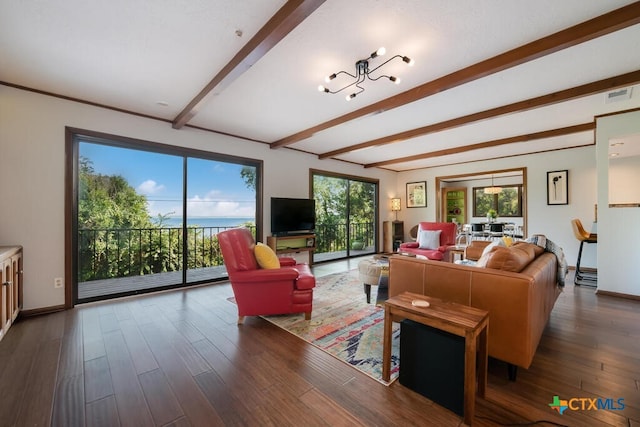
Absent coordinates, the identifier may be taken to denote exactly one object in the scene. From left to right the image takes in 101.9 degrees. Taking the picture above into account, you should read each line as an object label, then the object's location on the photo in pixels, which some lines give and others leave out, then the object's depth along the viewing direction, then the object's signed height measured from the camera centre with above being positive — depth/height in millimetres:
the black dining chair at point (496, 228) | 6348 -391
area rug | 2035 -1142
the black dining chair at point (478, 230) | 6661 -460
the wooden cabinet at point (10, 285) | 2254 -668
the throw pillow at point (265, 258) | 2803 -482
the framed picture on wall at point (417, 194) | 7551 +551
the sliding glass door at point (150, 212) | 3633 +38
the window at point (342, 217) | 6427 -100
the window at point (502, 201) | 8695 +381
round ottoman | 3152 -774
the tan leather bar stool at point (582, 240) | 4189 -457
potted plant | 7088 -814
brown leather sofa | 1641 -582
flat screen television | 4996 -47
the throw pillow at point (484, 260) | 1971 -384
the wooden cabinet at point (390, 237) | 7496 -694
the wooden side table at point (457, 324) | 1395 -647
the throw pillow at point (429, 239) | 5137 -540
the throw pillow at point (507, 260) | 1793 -336
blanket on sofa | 2514 -385
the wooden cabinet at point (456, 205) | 9703 +293
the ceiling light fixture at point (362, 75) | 2223 +1362
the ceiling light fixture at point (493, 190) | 7828 +686
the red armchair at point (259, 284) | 2641 -737
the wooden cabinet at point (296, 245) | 4959 -651
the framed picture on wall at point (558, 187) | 5336 +512
